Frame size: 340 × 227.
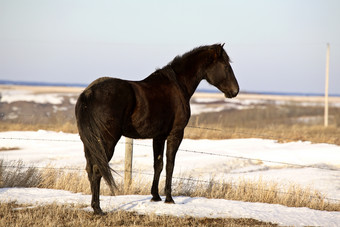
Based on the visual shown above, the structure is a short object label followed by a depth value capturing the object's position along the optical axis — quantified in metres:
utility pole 64.19
